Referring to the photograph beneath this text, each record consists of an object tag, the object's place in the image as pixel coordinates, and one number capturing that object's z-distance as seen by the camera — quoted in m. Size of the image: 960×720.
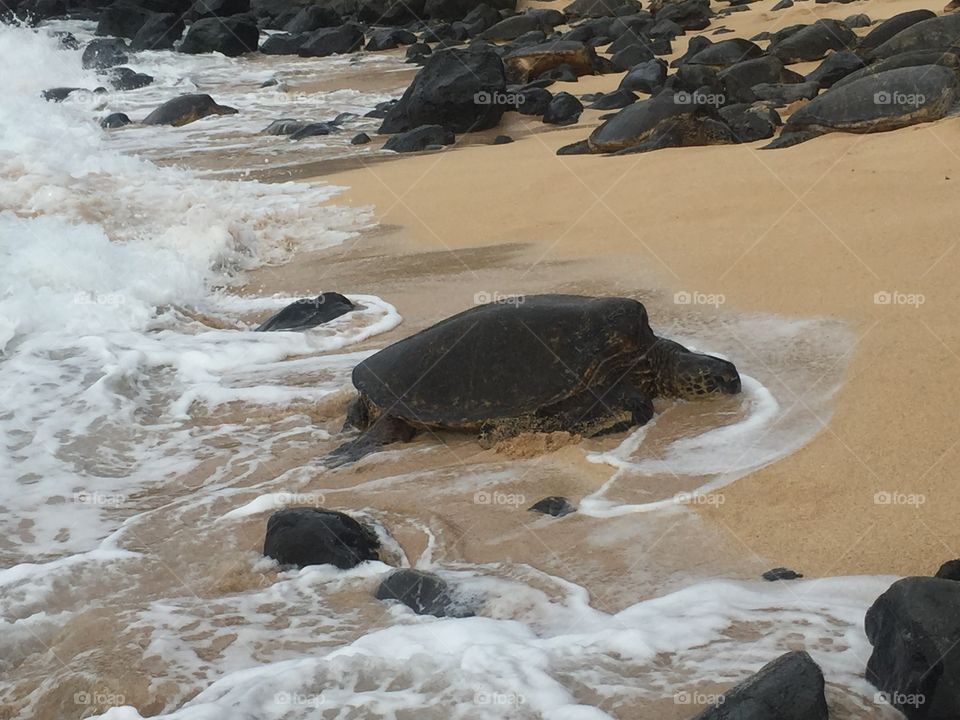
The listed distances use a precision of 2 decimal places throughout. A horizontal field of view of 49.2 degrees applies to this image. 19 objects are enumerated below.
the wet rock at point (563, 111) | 10.80
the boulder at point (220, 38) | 22.34
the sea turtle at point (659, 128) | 8.32
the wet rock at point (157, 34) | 23.16
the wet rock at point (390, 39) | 20.97
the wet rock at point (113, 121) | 13.75
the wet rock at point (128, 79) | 17.91
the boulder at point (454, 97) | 10.90
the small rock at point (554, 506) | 3.37
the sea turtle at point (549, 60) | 13.96
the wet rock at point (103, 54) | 20.38
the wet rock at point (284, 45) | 22.11
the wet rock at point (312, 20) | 24.55
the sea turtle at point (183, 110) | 13.72
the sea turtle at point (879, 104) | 7.37
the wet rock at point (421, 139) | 10.33
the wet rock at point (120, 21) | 24.64
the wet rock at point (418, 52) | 18.56
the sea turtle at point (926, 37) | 9.77
